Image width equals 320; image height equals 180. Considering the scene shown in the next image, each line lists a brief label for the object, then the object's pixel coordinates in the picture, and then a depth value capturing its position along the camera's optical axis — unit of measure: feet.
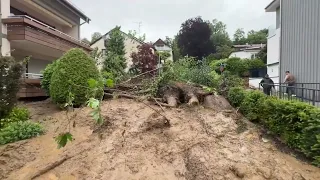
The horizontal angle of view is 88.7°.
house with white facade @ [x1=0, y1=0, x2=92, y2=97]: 22.24
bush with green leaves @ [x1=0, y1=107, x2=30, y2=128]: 14.40
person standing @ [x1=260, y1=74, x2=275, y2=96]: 18.95
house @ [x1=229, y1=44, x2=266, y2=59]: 76.97
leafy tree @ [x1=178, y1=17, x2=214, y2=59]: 81.51
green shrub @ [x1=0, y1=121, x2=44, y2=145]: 12.65
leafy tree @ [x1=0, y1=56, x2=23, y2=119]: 14.64
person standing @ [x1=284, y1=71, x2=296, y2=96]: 20.47
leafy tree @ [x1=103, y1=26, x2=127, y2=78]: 50.34
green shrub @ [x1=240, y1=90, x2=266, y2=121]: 15.23
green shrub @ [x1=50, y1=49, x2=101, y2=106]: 16.95
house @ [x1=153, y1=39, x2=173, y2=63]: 92.95
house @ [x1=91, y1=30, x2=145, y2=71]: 54.52
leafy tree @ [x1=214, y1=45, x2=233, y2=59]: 79.13
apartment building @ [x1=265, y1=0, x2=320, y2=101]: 18.74
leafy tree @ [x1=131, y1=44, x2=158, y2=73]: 44.78
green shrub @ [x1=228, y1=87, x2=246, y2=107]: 17.68
